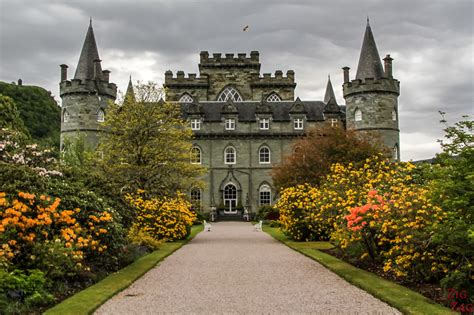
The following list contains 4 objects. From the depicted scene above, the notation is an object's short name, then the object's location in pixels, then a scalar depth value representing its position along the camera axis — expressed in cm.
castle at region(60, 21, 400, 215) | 4519
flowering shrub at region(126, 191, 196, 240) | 2219
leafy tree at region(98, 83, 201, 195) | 2391
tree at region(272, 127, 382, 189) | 2938
